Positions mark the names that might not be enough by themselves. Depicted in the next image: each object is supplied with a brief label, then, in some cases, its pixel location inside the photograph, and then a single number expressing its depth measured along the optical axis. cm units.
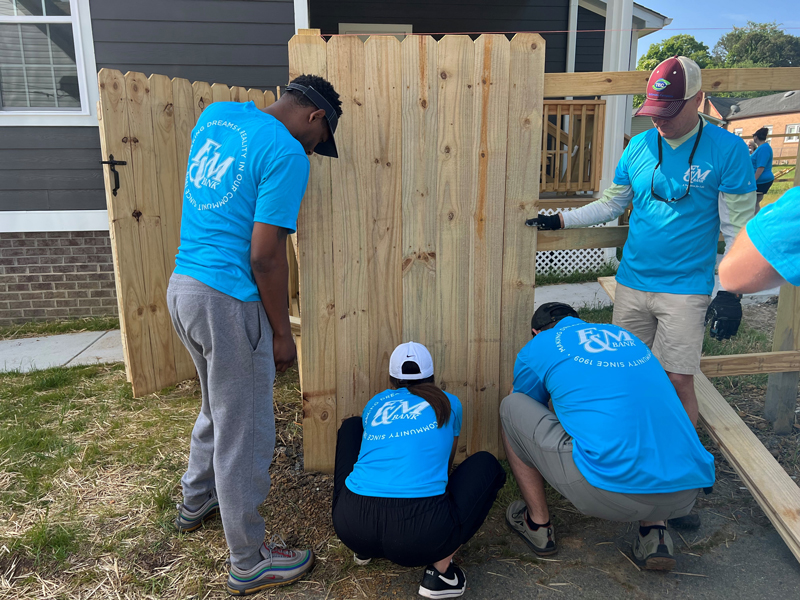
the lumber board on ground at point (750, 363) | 309
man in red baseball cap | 252
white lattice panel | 791
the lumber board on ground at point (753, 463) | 242
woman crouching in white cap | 204
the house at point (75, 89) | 555
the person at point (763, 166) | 754
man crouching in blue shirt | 205
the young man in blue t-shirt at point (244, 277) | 191
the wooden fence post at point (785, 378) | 326
